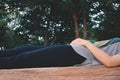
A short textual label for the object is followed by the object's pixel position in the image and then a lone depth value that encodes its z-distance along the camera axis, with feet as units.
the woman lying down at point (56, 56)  4.63
